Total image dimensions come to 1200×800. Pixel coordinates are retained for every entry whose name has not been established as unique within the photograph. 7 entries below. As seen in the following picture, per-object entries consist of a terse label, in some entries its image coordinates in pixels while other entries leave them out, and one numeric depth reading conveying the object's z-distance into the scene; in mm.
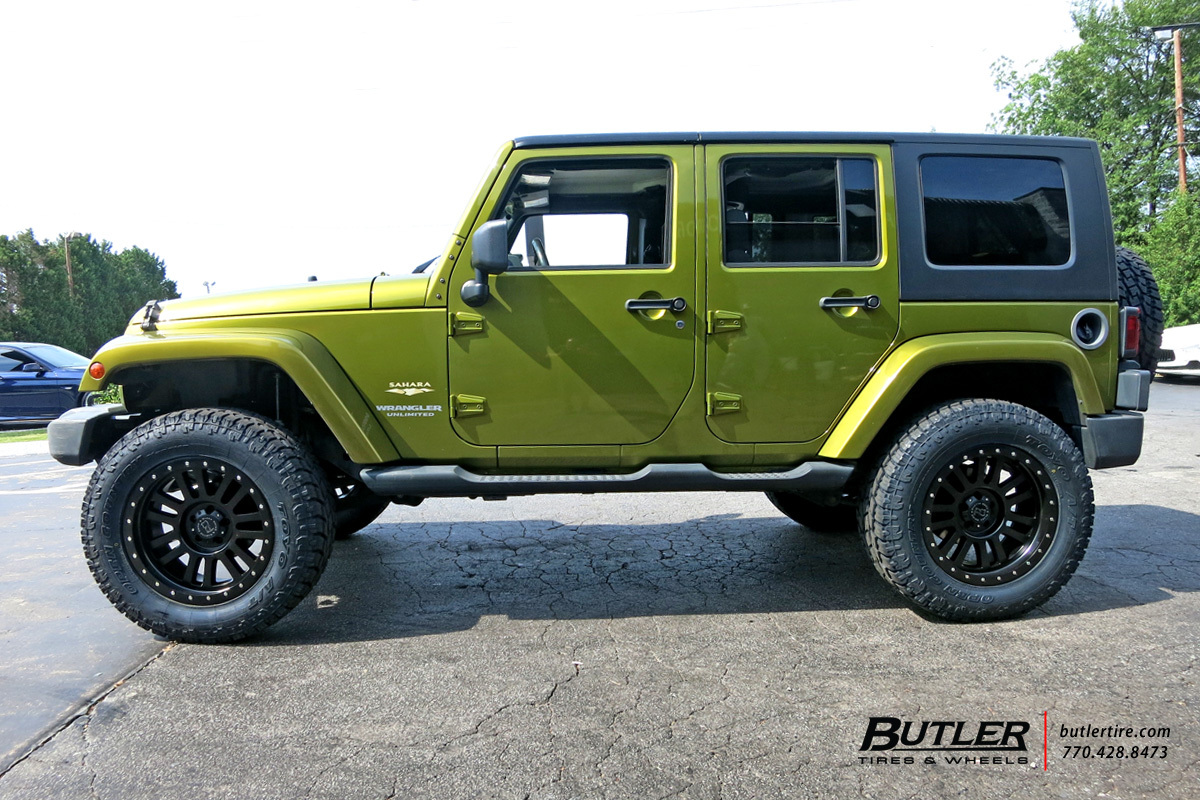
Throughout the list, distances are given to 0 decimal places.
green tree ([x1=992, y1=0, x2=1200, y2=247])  32312
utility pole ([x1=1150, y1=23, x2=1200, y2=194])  23078
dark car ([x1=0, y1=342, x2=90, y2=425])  14031
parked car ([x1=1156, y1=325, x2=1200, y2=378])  13250
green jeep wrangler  3393
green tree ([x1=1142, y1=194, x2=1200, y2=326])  22141
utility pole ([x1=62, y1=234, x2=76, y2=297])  37394
